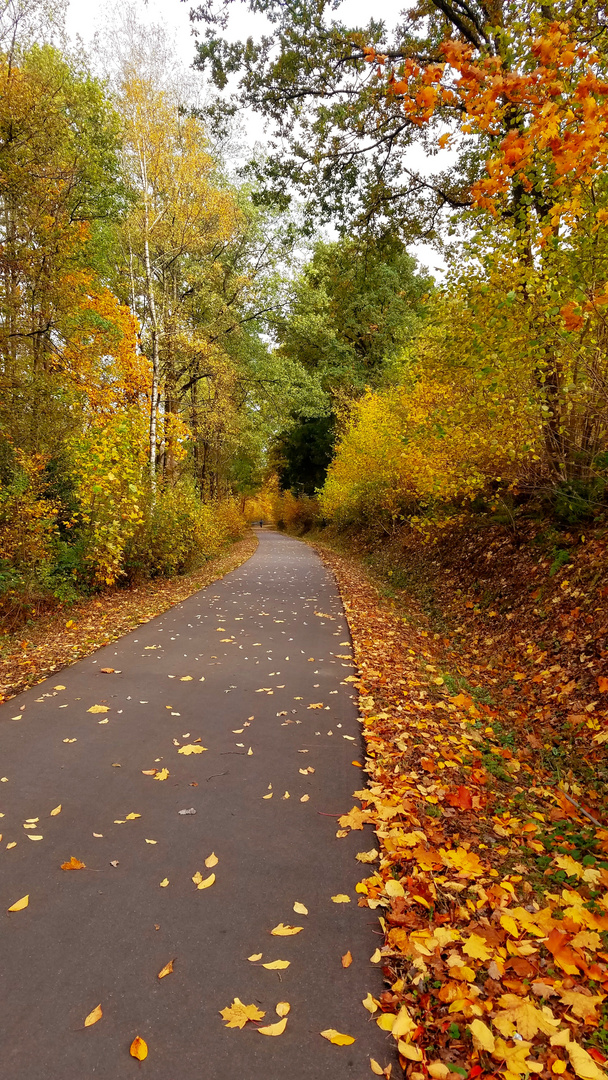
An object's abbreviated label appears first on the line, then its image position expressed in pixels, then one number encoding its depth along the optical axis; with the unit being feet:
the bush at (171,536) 36.81
